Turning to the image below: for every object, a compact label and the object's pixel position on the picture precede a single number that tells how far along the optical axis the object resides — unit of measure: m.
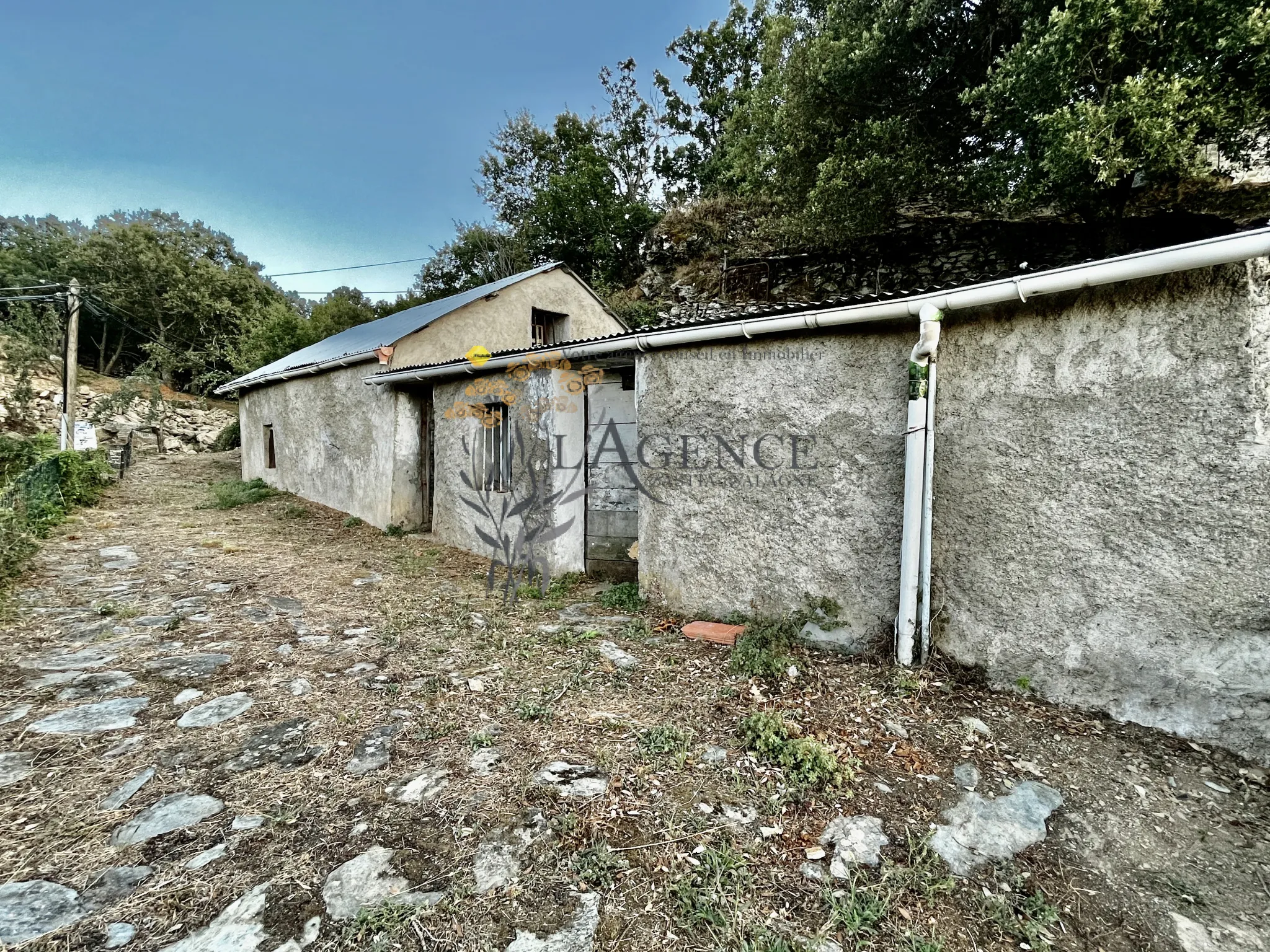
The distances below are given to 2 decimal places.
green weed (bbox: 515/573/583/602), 5.72
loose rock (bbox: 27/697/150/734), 3.02
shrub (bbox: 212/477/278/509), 11.29
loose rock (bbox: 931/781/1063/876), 2.21
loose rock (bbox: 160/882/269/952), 1.74
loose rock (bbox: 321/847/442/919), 1.92
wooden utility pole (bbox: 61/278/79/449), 12.72
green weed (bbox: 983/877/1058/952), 1.82
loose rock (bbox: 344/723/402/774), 2.76
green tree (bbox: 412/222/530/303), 24.95
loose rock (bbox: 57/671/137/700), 3.38
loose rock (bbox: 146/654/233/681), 3.72
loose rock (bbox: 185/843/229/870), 2.07
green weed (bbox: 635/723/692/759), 2.89
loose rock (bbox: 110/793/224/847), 2.23
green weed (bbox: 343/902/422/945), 1.79
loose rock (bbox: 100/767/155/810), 2.41
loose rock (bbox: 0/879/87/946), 1.77
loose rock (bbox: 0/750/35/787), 2.58
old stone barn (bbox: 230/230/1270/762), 2.72
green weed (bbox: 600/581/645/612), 5.19
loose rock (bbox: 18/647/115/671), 3.74
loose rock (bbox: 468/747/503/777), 2.72
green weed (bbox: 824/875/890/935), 1.86
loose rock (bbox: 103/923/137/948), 1.74
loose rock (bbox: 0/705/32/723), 3.08
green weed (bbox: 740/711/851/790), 2.63
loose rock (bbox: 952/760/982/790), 2.63
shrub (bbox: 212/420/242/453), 20.88
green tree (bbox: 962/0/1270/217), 5.91
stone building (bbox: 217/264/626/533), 8.87
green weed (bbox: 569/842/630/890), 2.06
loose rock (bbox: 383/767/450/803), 2.53
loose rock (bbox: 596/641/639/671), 3.99
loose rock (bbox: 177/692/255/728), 3.13
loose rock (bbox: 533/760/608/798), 2.57
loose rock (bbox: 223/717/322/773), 2.76
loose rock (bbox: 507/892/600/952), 1.78
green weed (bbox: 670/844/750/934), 1.89
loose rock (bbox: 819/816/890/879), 2.15
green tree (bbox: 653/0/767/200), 20.92
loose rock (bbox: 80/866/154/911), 1.91
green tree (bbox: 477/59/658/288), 20.58
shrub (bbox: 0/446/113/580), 6.16
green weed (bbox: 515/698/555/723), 3.24
